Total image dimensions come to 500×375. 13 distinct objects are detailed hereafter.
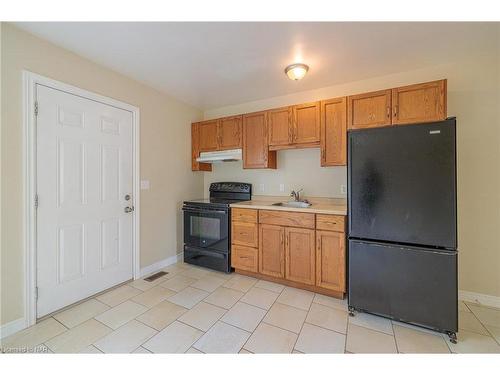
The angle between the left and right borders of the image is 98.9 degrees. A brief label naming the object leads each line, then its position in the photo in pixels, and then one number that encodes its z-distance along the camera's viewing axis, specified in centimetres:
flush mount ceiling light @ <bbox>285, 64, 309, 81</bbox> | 219
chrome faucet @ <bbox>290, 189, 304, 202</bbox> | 293
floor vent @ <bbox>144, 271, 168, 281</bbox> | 269
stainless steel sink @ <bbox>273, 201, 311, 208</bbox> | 275
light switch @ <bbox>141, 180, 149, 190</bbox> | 274
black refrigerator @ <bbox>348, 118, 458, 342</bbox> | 163
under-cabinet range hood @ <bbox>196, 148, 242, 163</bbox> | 306
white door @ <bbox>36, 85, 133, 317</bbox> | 189
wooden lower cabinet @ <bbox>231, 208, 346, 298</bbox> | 222
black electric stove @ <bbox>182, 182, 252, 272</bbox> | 284
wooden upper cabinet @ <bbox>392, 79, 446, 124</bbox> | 203
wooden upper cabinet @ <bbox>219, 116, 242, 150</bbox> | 312
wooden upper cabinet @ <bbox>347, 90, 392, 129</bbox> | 223
